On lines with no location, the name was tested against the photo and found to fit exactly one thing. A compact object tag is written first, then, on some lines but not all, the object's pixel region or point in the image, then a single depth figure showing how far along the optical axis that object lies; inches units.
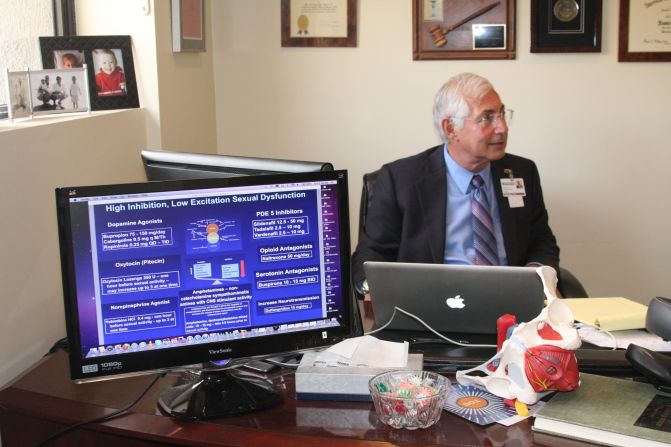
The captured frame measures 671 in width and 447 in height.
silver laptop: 67.6
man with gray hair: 100.0
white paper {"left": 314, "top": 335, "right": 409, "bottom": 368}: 62.6
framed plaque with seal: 131.2
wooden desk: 54.1
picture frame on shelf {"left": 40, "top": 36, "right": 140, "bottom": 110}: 103.0
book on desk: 52.1
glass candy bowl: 54.7
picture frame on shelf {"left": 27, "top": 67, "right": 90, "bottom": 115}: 91.8
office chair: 98.4
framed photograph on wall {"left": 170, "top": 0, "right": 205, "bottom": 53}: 115.6
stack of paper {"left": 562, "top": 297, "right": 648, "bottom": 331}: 71.6
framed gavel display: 132.3
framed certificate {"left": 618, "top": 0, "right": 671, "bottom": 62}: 130.6
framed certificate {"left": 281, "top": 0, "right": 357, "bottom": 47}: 135.1
